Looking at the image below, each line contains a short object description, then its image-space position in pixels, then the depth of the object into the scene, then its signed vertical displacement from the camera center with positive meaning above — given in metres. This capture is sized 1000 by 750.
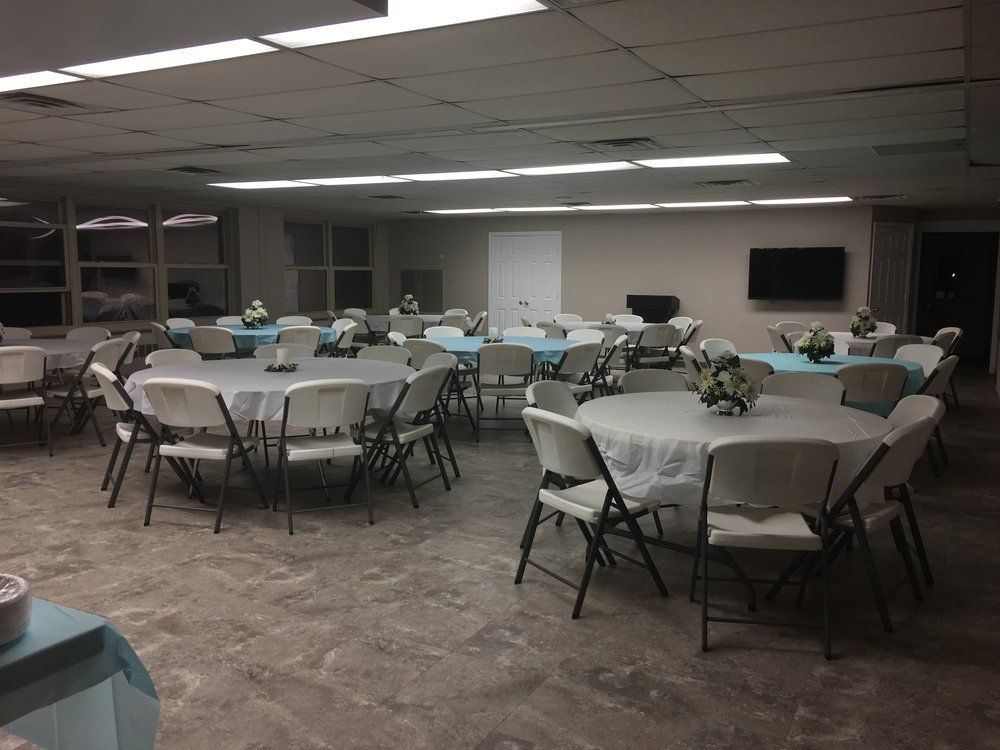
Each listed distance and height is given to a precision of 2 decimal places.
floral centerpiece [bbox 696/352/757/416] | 3.71 -0.52
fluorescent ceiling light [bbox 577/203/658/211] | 11.23 +1.06
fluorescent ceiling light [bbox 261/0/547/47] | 2.89 +1.00
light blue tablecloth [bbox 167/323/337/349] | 8.20 -0.64
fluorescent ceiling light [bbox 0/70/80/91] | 3.96 +1.00
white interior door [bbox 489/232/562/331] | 13.88 +0.02
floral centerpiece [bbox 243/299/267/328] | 8.63 -0.45
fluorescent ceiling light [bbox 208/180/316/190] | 8.89 +1.06
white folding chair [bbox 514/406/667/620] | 3.19 -0.96
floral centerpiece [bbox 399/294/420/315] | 11.03 -0.41
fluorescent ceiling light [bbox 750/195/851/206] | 10.35 +1.07
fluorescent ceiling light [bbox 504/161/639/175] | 7.02 +1.03
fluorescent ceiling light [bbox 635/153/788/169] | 6.59 +1.03
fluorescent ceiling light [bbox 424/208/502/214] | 12.55 +1.08
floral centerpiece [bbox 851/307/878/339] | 7.72 -0.43
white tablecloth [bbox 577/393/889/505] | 3.27 -0.67
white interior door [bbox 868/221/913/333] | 11.53 +0.12
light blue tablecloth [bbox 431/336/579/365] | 6.83 -0.63
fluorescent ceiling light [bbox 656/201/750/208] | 10.90 +1.06
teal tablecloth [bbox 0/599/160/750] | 1.43 -0.79
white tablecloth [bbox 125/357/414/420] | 4.45 -0.64
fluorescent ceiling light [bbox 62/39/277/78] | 3.43 +1.00
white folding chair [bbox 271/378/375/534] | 4.21 -0.77
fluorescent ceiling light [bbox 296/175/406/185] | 8.30 +1.05
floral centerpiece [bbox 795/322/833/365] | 6.17 -0.52
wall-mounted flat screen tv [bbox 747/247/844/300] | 11.62 +0.10
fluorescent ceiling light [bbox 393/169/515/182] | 7.81 +1.03
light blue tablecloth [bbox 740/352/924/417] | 5.66 -0.66
